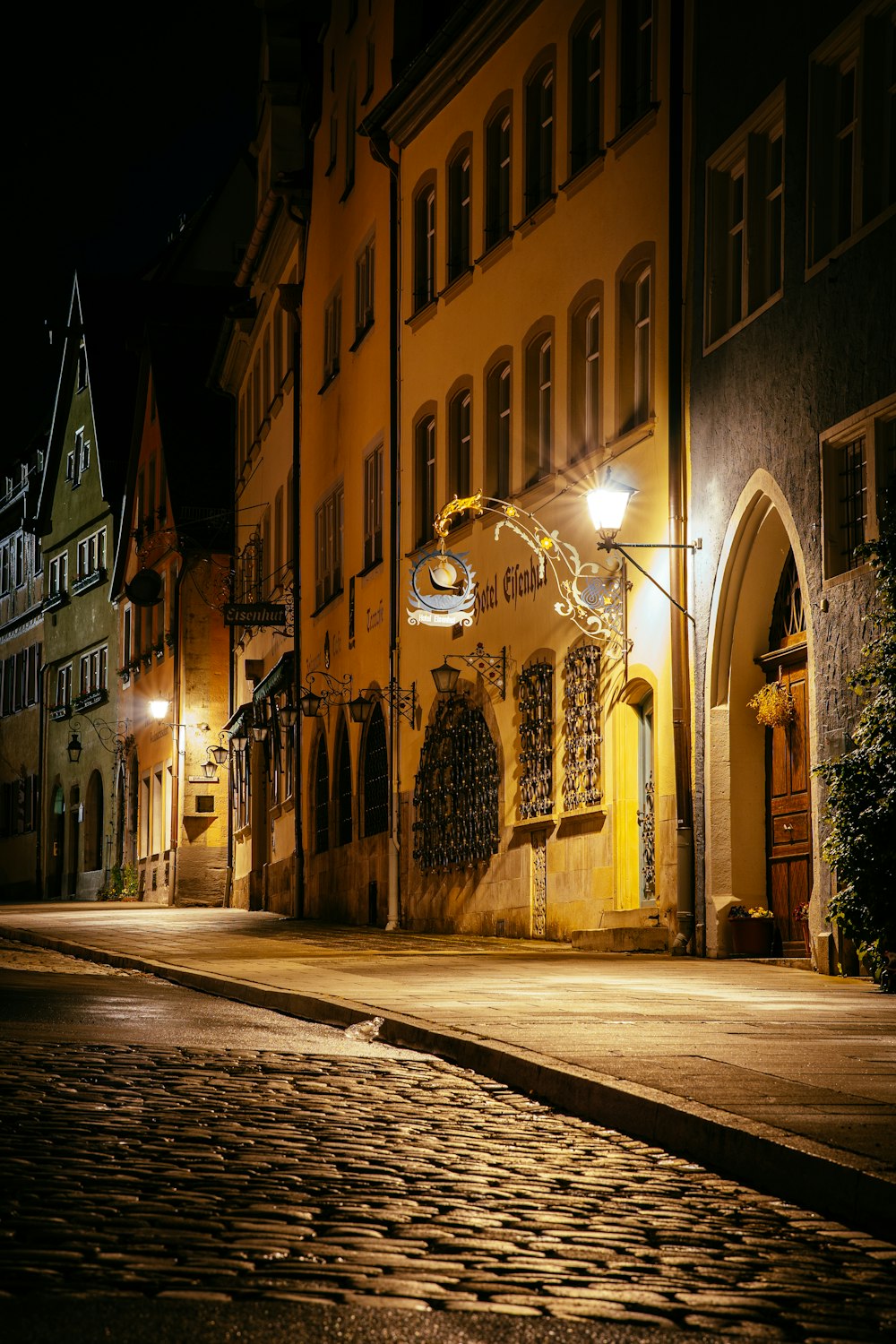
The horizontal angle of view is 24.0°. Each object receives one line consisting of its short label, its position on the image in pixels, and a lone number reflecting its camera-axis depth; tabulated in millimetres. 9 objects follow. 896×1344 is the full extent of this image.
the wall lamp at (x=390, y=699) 27406
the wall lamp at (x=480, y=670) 24094
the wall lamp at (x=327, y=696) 31547
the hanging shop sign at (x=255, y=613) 36156
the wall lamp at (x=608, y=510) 18297
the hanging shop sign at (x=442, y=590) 23938
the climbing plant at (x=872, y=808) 13773
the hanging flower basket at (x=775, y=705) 17984
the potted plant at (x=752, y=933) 18156
